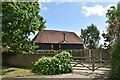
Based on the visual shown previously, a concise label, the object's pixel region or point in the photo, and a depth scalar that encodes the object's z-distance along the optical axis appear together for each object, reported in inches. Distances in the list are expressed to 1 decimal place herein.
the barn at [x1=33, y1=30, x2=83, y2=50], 624.7
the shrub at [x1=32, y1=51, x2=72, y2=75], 227.8
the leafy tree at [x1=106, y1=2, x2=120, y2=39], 199.4
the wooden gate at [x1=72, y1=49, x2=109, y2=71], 230.7
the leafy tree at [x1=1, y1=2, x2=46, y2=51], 328.6
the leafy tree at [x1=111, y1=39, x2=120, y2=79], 172.3
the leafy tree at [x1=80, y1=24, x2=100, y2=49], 978.2
